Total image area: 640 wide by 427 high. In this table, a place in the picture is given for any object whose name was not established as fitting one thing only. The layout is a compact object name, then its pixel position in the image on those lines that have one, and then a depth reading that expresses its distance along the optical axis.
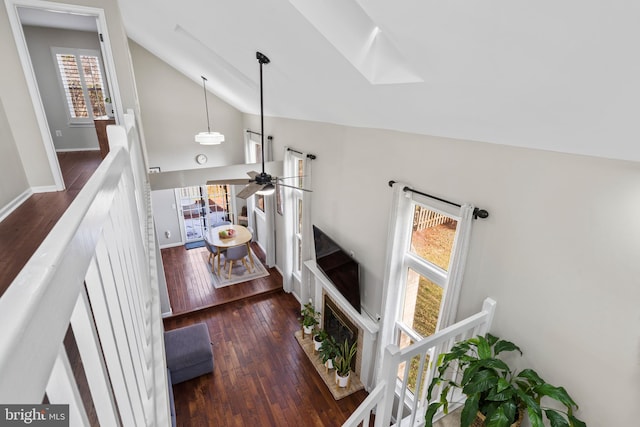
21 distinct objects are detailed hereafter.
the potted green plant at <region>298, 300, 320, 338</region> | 5.29
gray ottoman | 4.46
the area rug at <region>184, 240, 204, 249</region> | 8.81
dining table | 7.27
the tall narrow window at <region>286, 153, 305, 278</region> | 5.48
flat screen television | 4.04
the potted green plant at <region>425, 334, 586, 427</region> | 1.87
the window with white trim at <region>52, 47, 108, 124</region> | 6.17
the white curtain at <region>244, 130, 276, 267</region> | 6.42
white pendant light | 5.37
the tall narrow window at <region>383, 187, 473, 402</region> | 2.70
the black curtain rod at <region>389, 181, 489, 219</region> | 2.41
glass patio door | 8.81
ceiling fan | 3.07
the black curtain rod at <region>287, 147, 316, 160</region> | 4.73
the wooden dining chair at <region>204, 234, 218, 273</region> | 7.41
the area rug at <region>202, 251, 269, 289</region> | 7.10
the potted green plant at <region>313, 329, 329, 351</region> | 4.96
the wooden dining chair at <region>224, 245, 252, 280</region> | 7.28
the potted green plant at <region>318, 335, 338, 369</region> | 4.61
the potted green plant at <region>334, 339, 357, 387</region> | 4.38
